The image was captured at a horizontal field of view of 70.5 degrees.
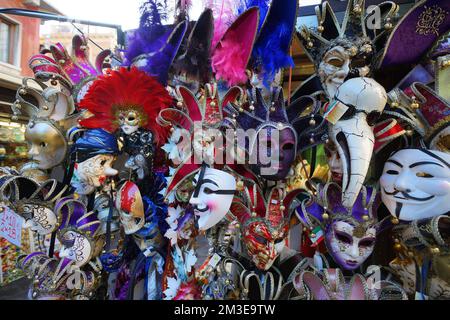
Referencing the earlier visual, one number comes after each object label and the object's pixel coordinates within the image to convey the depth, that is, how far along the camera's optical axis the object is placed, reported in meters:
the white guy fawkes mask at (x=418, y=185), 1.00
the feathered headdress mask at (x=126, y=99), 1.33
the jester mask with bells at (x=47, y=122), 1.54
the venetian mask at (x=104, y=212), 1.51
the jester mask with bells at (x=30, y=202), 1.43
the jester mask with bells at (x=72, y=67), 1.60
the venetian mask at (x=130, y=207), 1.34
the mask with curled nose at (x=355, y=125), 1.00
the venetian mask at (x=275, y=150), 1.17
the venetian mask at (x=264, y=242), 1.20
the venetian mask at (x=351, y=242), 1.12
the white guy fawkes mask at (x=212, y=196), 1.17
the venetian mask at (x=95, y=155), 1.41
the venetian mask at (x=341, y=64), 1.13
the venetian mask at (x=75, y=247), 1.45
